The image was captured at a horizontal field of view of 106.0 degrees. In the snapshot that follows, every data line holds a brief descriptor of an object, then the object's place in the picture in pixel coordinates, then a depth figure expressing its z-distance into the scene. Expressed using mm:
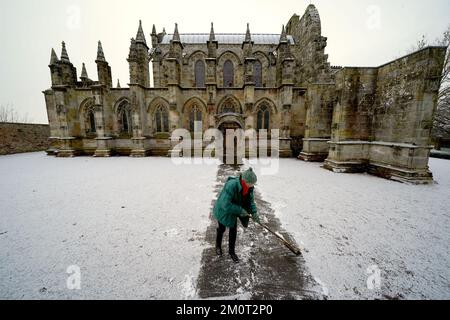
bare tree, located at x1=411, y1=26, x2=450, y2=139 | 16688
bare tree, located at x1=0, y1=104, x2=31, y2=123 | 42988
